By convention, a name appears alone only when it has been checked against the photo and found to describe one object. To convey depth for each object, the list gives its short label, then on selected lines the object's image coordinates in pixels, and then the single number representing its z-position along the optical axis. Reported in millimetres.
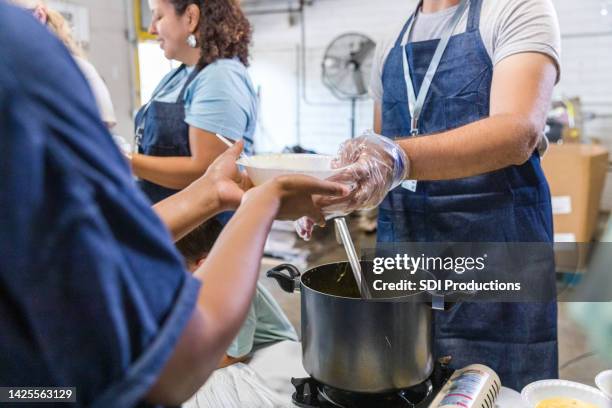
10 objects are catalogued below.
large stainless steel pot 694
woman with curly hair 1396
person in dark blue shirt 307
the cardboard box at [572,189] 3123
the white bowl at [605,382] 792
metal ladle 816
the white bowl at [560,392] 815
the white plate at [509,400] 862
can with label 726
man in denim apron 966
